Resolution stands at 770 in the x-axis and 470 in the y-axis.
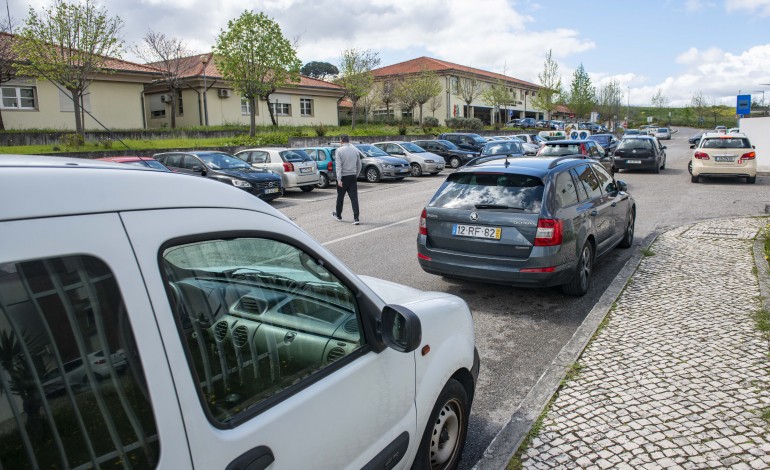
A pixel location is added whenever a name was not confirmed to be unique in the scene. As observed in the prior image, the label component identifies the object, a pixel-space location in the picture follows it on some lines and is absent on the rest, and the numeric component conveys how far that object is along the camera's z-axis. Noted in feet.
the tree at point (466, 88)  211.82
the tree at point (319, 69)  311.56
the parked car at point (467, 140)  103.35
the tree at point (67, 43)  70.59
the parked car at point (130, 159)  38.65
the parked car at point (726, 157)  60.70
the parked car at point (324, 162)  66.59
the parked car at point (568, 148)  59.41
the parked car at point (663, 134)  203.68
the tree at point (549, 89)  224.33
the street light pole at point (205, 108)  117.80
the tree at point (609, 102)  290.07
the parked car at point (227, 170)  51.06
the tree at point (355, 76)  148.77
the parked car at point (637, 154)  73.05
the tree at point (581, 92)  236.63
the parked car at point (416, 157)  81.00
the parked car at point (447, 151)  93.45
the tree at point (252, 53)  97.50
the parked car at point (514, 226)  19.89
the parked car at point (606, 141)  103.09
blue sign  100.32
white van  4.41
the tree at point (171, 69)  117.60
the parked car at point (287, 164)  59.36
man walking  40.19
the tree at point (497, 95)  219.61
